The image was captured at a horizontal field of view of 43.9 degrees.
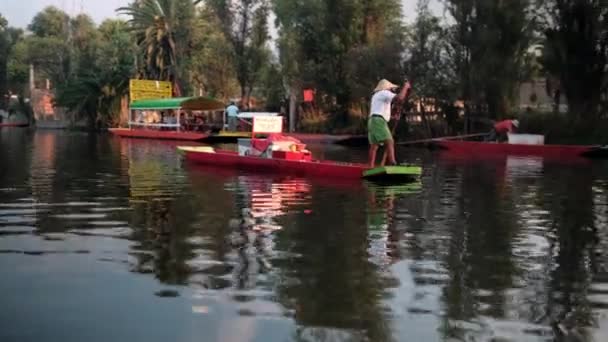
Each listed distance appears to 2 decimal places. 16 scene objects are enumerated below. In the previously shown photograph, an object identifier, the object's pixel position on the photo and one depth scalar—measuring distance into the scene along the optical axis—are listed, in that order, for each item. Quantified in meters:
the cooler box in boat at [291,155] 14.51
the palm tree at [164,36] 48.56
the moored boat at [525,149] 21.98
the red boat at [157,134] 30.67
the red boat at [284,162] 12.73
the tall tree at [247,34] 44.59
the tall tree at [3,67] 76.75
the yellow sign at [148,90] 39.19
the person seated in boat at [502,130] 24.86
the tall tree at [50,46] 63.62
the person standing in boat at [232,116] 32.03
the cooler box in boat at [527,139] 23.70
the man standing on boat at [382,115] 12.72
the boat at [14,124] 63.47
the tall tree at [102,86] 51.28
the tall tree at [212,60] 45.72
